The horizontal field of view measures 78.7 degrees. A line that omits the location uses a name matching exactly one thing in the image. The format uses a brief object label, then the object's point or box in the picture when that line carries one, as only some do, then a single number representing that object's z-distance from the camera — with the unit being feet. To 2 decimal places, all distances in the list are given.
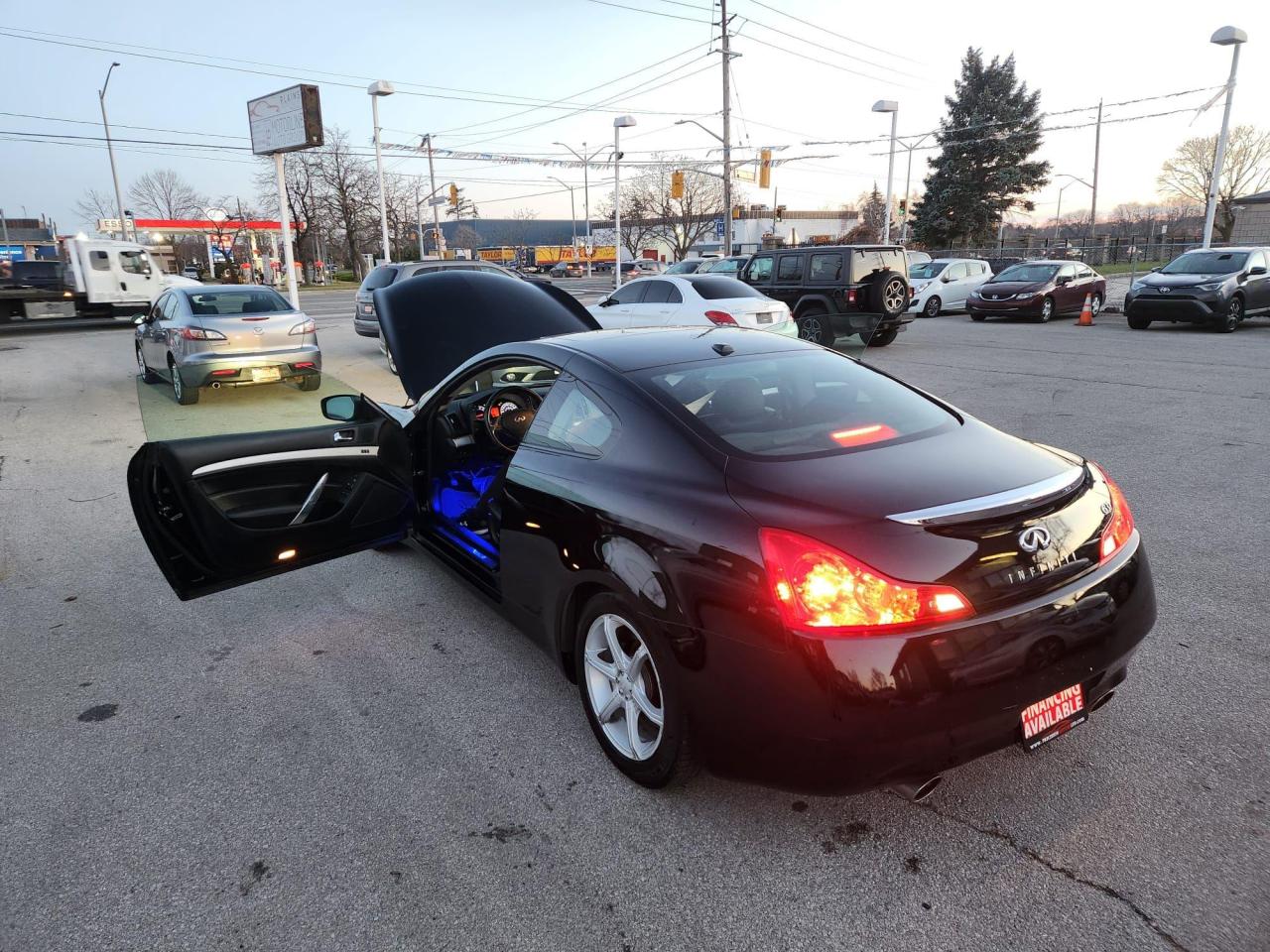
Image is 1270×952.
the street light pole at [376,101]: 100.01
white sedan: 37.93
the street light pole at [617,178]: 103.79
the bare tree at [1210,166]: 172.86
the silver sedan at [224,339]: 29.68
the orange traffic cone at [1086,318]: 60.18
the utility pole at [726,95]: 95.61
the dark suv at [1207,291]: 51.62
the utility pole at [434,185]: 196.54
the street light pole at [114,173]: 117.80
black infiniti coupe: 6.69
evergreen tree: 137.80
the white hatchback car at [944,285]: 70.64
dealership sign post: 48.49
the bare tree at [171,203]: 223.30
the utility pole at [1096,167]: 156.97
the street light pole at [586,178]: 128.08
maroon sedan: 62.85
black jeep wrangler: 46.32
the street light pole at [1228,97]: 62.18
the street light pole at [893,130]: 93.97
